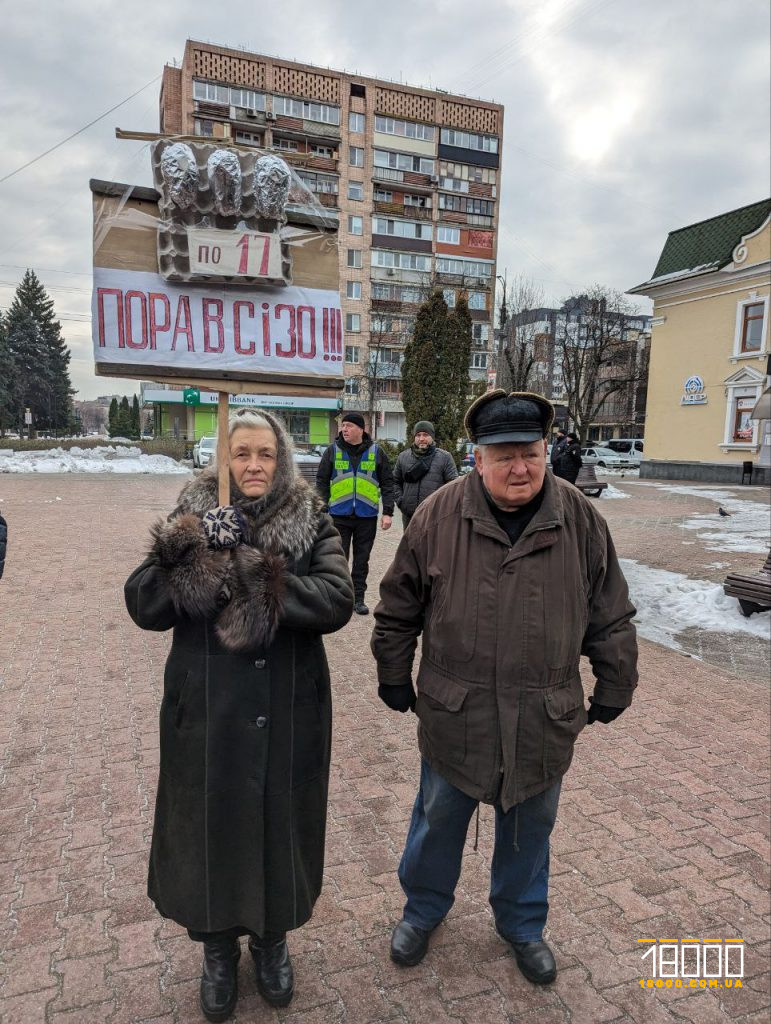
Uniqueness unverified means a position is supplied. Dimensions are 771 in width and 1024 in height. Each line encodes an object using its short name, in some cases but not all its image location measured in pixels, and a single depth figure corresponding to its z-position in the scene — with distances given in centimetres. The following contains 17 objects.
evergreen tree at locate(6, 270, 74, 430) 5372
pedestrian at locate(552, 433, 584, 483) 1413
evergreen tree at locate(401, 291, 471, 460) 1786
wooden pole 205
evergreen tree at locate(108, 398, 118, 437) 7169
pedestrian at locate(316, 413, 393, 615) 629
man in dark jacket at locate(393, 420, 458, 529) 695
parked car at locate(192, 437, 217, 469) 2373
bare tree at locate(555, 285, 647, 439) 3934
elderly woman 189
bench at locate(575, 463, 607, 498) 1904
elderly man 203
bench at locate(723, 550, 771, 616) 616
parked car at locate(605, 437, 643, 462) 4006
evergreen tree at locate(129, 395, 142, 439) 6918
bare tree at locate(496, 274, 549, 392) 2688
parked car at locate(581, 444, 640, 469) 3706
